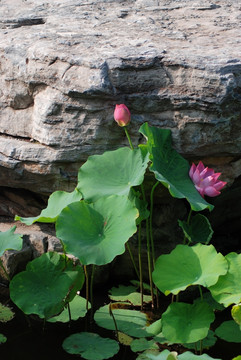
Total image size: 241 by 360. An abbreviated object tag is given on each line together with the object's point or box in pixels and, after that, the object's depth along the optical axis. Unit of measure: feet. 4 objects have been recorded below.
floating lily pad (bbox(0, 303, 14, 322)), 15.03
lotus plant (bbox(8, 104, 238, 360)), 12.95
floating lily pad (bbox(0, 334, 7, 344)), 13.97
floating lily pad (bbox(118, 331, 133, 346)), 13.94
